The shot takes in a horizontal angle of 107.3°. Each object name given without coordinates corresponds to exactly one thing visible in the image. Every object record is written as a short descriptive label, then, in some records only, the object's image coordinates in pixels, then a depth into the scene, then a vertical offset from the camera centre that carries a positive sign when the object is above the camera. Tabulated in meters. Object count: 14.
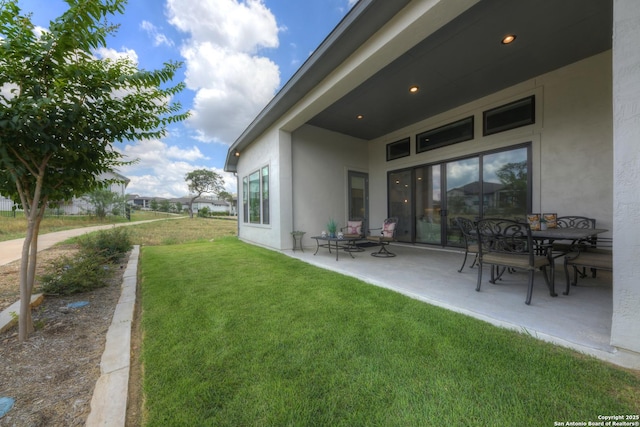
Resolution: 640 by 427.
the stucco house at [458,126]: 1.55 +1.69
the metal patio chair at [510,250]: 2.45 -0.51
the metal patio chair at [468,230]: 3.35 -0.36
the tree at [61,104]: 1.65 +0.85
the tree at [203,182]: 29.16 +3.55
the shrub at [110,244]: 4.58 -0.67
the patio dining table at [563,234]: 2.47 -0.31
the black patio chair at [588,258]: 2.41 -0.59
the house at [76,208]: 11.05 +0.23
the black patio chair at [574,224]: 3.29 -0.29
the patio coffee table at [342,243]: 4.94 -0.95
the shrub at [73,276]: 2.82 -0.82
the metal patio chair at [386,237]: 5.04 -0.63
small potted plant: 5.34 -0.46
